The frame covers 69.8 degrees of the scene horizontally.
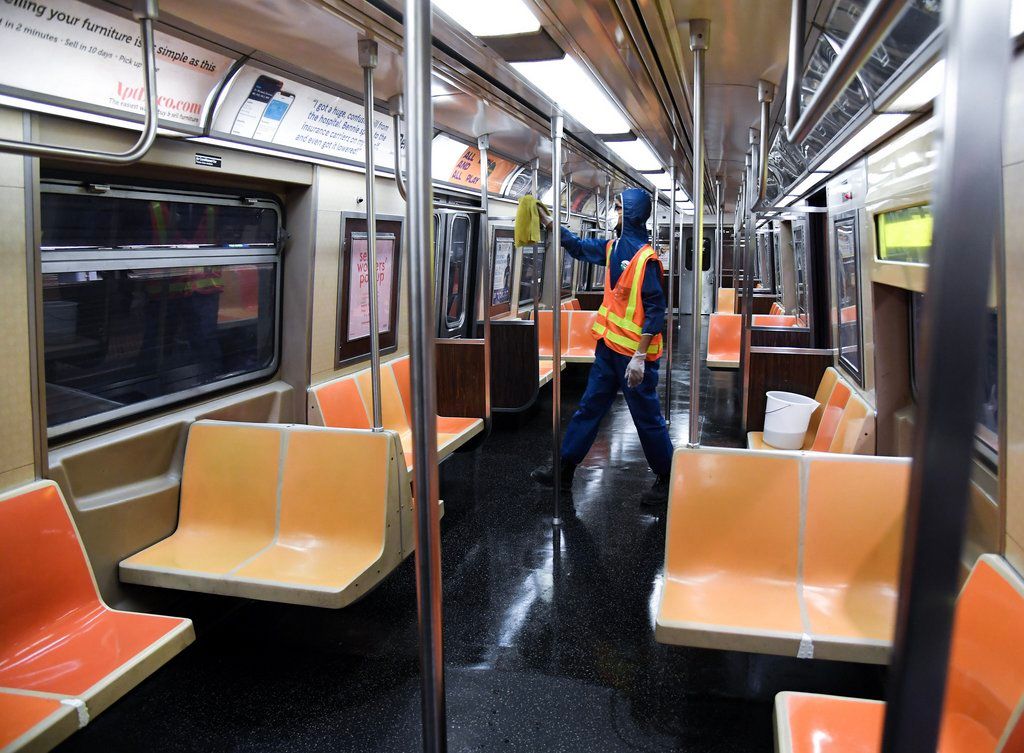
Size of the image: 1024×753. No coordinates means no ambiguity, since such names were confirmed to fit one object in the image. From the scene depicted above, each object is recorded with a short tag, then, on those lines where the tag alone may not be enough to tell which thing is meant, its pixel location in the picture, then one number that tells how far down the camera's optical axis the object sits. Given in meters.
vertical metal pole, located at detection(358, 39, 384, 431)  2.75
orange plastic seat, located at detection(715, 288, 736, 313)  14.09
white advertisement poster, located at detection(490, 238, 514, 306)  8.34
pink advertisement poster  4.69
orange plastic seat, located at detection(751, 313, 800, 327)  8.02
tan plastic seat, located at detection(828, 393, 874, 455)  3.41
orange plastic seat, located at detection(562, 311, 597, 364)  8.86
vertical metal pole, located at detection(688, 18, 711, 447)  2.70
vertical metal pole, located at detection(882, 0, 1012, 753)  0.47
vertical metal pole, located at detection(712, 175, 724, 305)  10.29
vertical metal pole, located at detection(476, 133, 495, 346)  4.70
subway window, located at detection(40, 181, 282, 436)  2.82
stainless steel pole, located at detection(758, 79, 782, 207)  3.32
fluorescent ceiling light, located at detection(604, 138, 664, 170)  5.50
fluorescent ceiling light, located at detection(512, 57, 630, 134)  3.10
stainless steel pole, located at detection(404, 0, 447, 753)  0.91
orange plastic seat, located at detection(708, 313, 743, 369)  7.73
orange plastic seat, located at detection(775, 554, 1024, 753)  1.63
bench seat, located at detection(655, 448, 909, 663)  2.45
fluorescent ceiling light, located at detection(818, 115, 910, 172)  2.92
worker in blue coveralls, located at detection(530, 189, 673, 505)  4.58
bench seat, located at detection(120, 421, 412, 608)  2.89
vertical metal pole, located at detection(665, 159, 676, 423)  6.06
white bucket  4.45
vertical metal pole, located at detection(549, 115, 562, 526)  3.99
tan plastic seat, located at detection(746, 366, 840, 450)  4.51
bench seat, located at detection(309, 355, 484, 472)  4.42
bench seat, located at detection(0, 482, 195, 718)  2.24
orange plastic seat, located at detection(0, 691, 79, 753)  1.87
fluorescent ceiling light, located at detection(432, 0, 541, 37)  2.40
